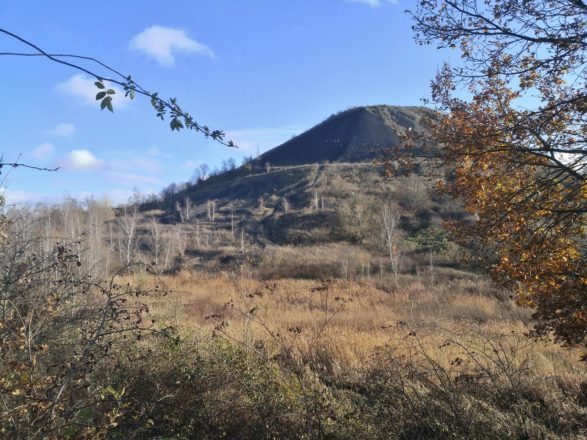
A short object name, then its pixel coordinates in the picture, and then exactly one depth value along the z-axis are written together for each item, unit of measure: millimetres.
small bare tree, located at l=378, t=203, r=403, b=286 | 32156
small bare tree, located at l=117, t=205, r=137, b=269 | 39581
